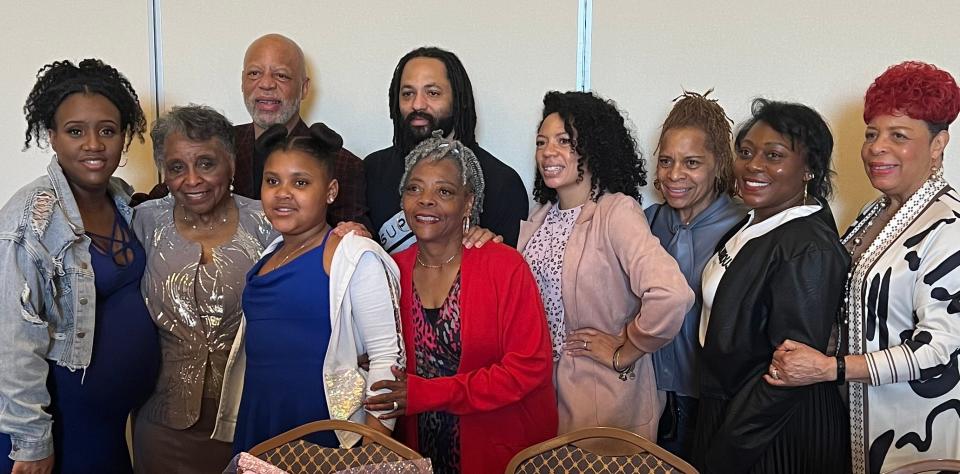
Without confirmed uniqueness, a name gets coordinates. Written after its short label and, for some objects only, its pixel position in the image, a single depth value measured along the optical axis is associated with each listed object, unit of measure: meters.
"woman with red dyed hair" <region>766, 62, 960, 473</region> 2.12
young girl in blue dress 2.18
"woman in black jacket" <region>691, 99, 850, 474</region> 2.17
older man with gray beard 3.09
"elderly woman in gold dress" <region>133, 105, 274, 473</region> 2.52
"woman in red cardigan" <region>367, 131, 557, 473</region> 2.24
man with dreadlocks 2.87
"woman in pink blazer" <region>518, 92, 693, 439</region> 2.46
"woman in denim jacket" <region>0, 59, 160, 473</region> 2.19
